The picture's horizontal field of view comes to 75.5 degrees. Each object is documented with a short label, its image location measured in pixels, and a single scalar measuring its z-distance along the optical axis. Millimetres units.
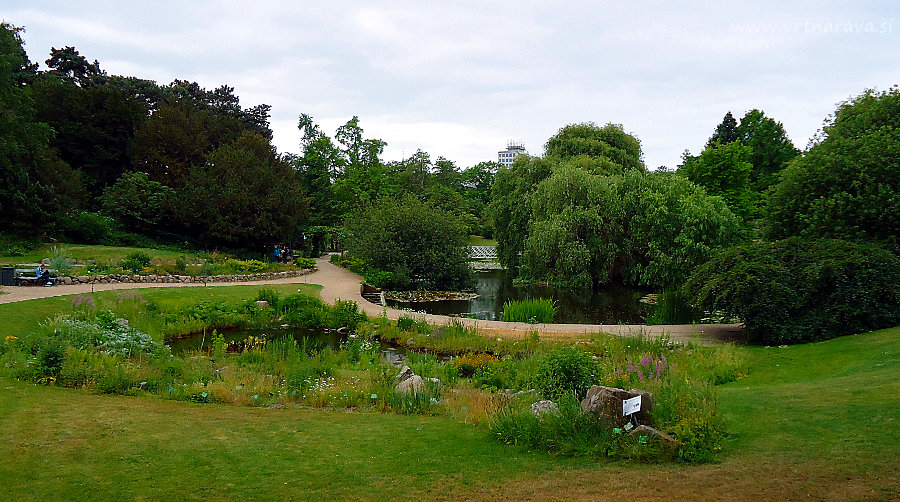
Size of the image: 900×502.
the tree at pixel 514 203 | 30156
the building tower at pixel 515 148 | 158500
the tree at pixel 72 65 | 50219
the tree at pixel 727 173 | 36969
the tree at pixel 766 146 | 47062
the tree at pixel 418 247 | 28047
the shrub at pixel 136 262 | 22781
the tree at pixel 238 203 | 31281
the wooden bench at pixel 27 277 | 19188
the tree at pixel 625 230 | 23234
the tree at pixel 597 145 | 31469
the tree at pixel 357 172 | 43125
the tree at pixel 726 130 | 55031
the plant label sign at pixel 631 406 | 5484
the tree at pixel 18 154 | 27250
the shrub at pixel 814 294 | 13125
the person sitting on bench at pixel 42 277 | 19297
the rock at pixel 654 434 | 5539
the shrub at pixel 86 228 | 30016
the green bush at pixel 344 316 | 17031
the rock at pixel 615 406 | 5922
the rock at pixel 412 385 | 8594
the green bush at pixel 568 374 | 7656
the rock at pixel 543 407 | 6512
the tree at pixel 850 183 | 15578
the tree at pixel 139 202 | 32438
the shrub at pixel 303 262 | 30344
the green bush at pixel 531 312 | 18109
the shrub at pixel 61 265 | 20578
